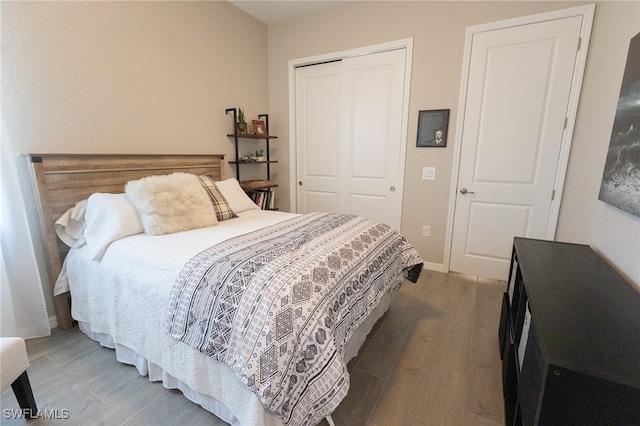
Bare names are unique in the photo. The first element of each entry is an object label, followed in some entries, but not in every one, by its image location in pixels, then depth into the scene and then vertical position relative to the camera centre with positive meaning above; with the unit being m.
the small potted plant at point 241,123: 3.09 +0.36
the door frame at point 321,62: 2.81 +0.84
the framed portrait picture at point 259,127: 3.33 +0.34
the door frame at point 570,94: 2.16 +0.55
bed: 1.03 -0.61
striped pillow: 2.23 -0.36
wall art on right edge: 1.23 +0.05
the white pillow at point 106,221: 1.67 -0.41
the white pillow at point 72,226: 1.81 -0.46
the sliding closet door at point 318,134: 3.28 +0.27
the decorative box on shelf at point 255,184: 3.16 -0.32
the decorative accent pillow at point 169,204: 1.80 -0.32
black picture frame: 2.72 +0.29
